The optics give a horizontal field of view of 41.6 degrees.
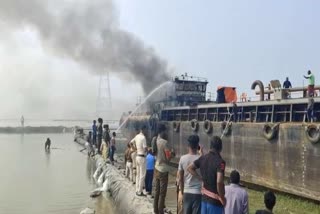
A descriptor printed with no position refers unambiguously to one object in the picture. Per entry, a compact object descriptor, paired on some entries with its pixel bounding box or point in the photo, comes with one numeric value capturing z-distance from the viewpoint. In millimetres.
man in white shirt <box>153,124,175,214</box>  8812
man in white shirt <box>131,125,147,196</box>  10859
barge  13977
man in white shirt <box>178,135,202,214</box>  6875
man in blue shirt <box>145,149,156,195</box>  10680
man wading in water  39028
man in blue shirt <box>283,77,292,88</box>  20062
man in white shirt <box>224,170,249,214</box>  5480
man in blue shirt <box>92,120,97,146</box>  26361
